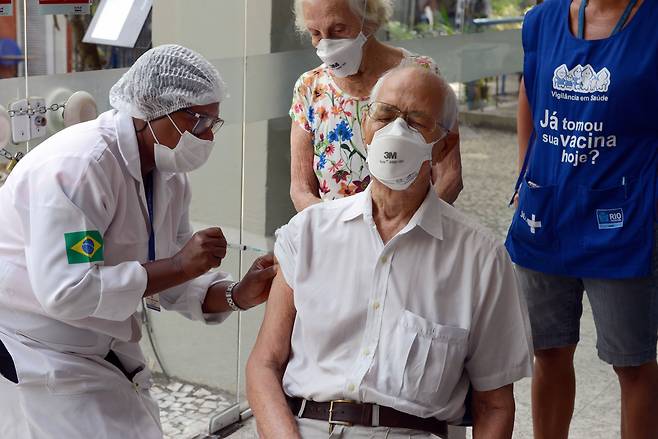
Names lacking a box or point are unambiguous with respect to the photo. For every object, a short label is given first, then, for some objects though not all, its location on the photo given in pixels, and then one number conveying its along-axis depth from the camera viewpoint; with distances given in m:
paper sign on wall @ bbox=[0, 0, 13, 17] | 2.45
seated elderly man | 2.04
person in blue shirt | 2.61
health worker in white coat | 2.07
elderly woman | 2.89
